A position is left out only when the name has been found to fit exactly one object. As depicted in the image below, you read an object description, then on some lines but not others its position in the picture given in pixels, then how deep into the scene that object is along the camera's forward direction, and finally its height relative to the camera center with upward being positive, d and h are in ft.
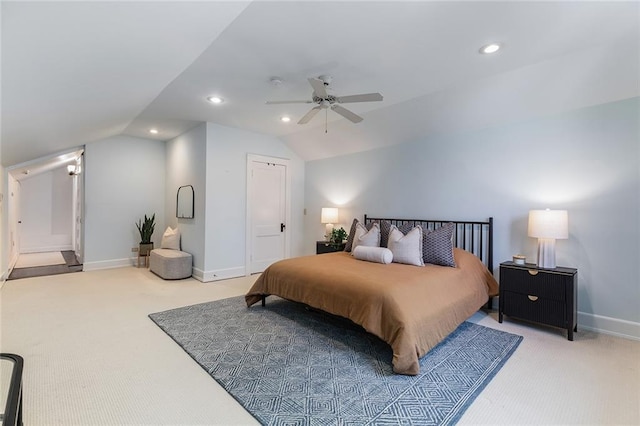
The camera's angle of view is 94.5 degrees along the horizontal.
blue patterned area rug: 5.98 -4.03
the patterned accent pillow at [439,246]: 11.12 -1.30
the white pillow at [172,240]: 18.63 -1.99
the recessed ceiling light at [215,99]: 12.34 +4.69
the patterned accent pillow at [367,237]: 13.16 -1.15
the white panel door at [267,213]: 18.42 -0.20
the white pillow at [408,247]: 11.18 -1.36
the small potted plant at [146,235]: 20.03 -1.88
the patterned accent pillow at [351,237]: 14.43 -1.28
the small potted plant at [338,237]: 17.54 -1.53
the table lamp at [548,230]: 9.77 -0.53
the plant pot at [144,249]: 20.03 -2.78
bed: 7.63 -2.47
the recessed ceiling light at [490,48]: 8.14 +4.66
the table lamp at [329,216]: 18.12 -0.31
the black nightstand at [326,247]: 17.04 -2.12
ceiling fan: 8.60 +3.57
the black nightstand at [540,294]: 9.31 -2.67
